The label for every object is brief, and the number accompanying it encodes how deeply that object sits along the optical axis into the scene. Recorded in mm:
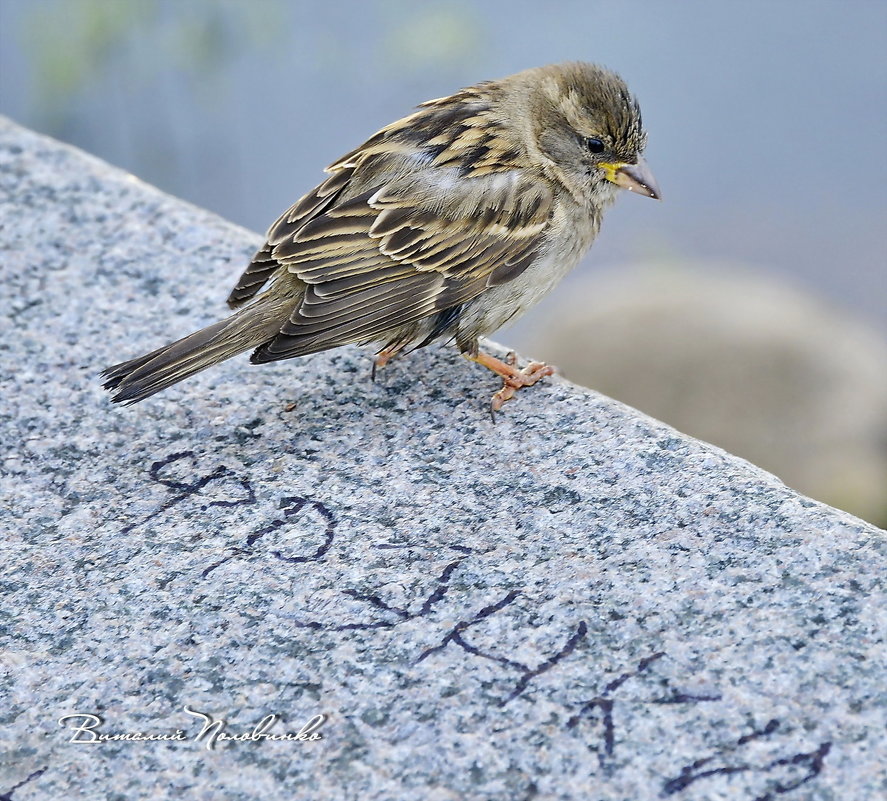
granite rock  2037
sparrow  2115
